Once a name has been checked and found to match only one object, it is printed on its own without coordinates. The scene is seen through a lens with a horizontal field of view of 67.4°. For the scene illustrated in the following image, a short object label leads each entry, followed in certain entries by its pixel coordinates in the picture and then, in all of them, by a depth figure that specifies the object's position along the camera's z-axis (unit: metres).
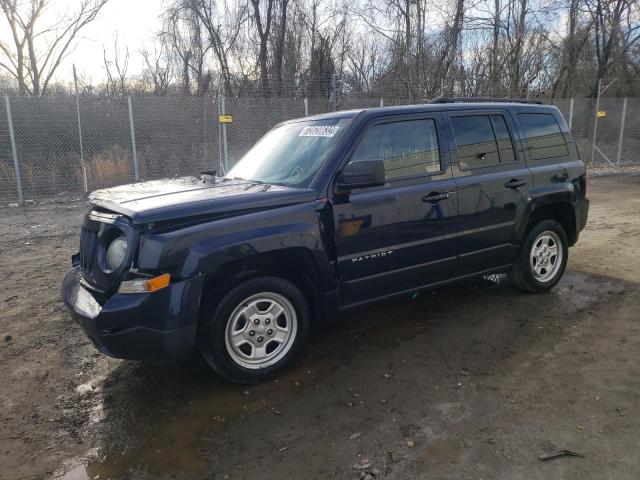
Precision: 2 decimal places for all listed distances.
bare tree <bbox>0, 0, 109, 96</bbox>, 22.41
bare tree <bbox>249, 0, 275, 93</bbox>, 23.52
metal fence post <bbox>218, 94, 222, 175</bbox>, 12.37
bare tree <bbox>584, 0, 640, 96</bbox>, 23.70
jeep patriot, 3.01
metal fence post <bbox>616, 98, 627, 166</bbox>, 18.05
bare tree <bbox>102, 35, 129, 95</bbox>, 19.83
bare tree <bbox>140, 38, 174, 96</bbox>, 24.04
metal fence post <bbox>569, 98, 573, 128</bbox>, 17.33
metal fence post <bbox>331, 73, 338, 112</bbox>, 13.02
